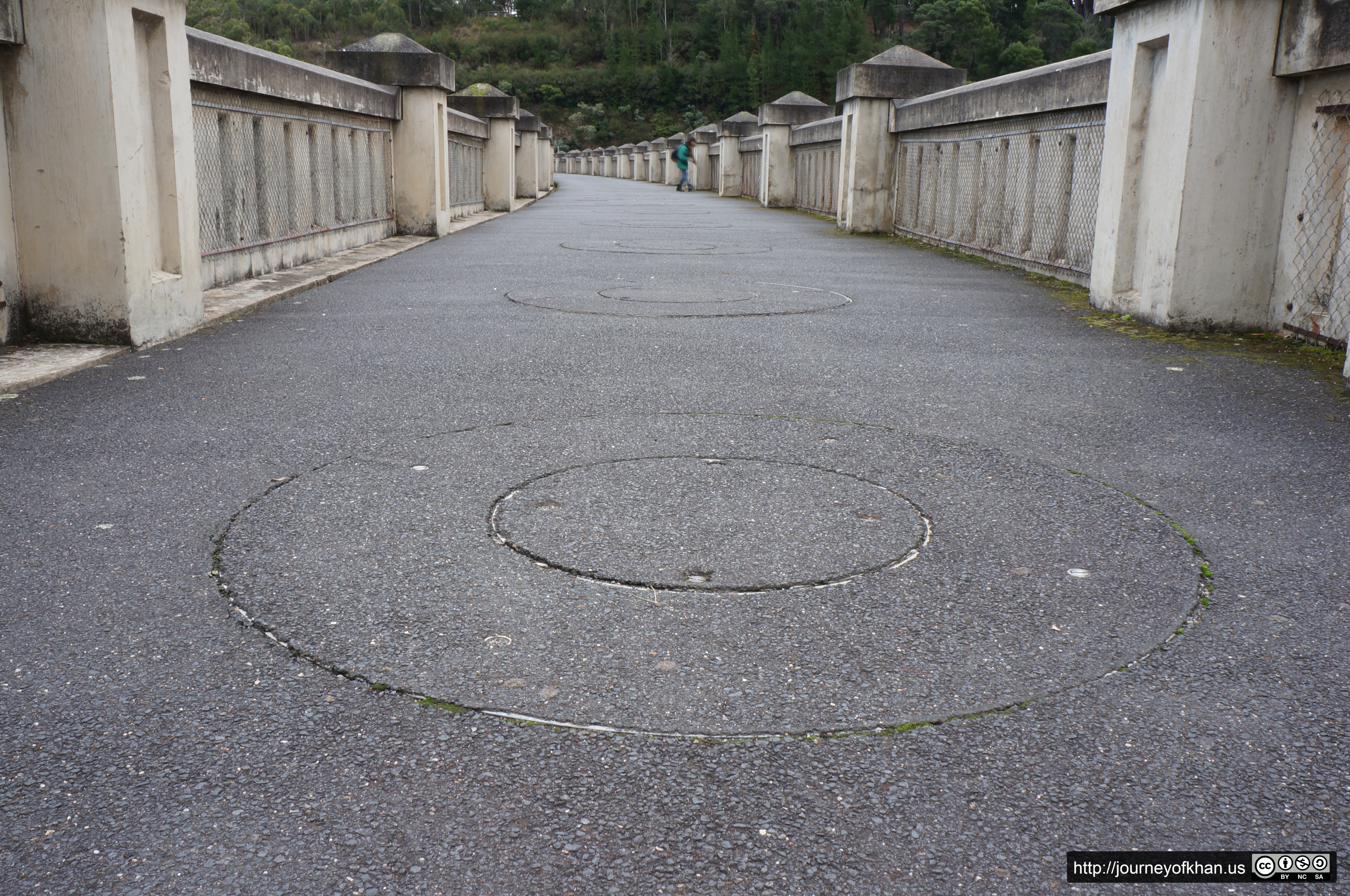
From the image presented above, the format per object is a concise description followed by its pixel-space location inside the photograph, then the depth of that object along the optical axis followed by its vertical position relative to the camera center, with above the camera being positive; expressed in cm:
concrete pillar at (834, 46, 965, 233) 1783 +142
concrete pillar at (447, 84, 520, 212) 2622 +127
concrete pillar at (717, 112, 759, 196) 3612 +161
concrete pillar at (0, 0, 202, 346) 651 +16
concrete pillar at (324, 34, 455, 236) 1642 +126
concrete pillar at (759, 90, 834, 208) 2805 +162
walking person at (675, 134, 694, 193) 4022 +150
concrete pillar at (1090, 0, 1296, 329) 759 +40
